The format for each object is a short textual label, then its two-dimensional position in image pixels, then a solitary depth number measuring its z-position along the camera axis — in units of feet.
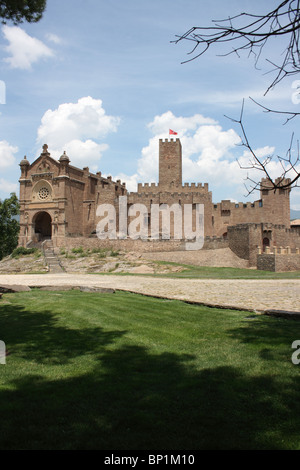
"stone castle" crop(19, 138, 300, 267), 133.08
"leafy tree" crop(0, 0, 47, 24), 30.48
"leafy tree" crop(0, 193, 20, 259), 163.81
